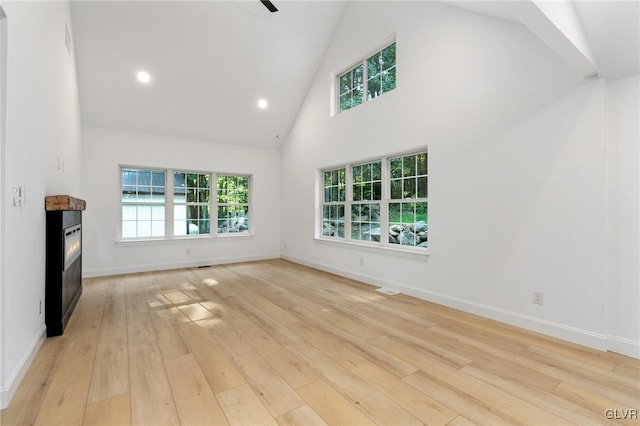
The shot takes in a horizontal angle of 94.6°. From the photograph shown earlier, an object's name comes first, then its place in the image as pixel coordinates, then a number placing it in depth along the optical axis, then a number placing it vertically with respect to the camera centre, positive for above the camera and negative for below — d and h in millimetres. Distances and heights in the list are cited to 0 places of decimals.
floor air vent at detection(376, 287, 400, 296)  3961 -1078
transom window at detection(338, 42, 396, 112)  4320 +2154
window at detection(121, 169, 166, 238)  5523 +223
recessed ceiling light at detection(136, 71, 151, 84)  4668 +2201
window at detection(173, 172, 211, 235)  5988 +232
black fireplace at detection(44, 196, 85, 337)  2592 -426
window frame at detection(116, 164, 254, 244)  5445 +64
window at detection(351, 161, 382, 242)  4590 +202
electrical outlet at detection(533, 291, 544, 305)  2691 -792
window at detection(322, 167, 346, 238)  5352 +192
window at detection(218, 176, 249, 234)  6508 +222
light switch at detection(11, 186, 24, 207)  1835 +121
